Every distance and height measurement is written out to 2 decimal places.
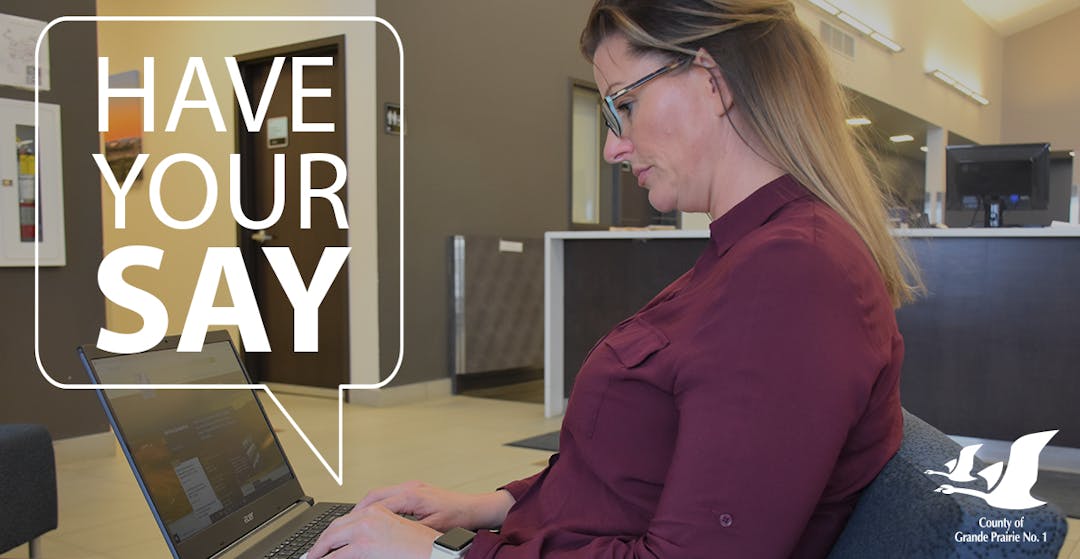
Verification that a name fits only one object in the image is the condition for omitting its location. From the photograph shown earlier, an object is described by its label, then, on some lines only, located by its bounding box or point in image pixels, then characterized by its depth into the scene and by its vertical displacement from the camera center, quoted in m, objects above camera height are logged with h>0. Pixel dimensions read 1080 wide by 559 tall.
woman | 0.67 -0.07
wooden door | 5.34 +0.21
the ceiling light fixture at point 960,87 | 11.26 +2.47
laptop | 0.93 -0.24
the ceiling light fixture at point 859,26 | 7.76 +2.32
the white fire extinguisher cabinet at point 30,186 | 3.56 +0.29
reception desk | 3.66 -0.32
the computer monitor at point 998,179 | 4.29 +0.42
